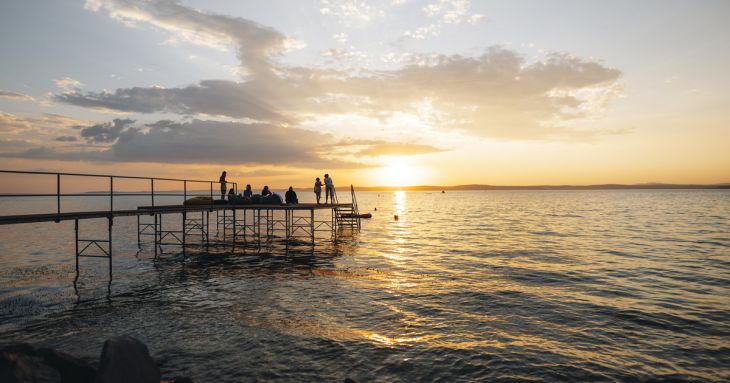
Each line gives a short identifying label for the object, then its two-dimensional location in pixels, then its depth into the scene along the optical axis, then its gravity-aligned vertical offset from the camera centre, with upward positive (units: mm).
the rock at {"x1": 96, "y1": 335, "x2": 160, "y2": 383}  6880 -3413
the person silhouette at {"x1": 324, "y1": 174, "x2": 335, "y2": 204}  37478 +315
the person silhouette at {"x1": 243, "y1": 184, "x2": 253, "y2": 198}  32406 -568
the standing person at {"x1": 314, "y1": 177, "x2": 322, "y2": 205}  38750 -97
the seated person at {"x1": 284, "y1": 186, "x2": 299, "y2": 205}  35691 -1057
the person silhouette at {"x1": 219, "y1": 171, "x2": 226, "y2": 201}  30906 +149
